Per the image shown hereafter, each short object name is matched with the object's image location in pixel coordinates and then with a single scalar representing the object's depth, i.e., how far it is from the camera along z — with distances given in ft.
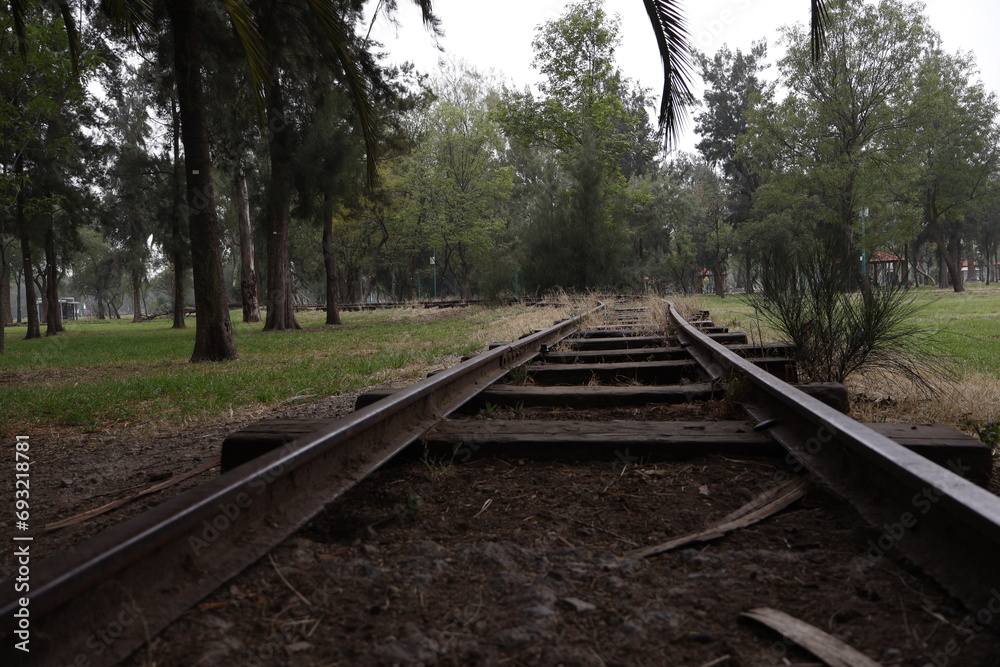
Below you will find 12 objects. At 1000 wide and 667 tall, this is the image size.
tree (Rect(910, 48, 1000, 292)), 115.75
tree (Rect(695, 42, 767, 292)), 160.56
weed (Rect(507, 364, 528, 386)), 13.92
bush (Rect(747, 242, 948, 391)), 13.37
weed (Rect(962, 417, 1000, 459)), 8.27
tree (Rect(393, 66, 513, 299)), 127.95
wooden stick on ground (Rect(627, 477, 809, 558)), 5.39
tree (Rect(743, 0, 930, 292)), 86.28
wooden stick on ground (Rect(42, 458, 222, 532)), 7.79
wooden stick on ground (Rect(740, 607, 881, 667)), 3.59
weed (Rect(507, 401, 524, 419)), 10.61
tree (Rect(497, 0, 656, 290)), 74.02
